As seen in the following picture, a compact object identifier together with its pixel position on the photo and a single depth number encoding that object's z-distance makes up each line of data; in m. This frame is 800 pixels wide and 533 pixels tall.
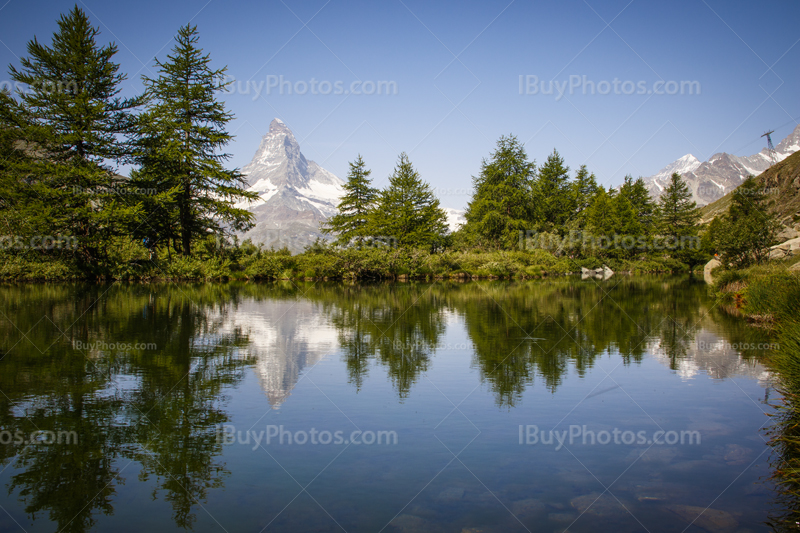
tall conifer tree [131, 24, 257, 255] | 33.19
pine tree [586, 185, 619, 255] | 58.16
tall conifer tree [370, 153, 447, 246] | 47.25
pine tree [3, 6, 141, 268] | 27.97
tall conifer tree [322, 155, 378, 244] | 53.09
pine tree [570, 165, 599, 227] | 67.75
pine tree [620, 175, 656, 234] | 71.88
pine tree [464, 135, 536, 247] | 56.31
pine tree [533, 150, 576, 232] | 64.31
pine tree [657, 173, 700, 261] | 68.31
